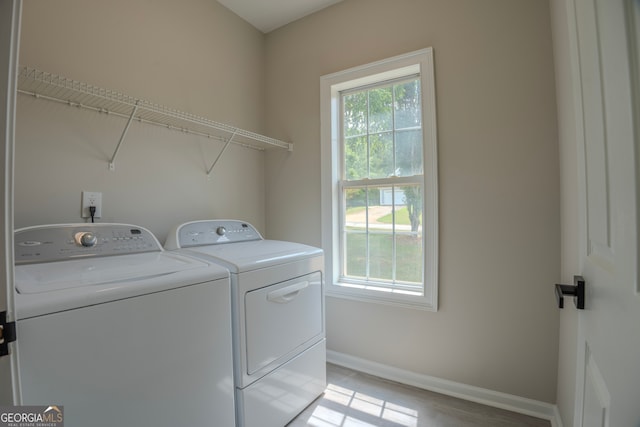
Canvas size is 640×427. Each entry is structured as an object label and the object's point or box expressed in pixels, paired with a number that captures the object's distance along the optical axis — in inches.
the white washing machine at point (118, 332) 29.4
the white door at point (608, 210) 15.4
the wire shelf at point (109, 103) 48.7
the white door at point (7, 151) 19.8
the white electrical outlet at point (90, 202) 56.4
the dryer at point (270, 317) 50.3
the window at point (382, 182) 72.6
